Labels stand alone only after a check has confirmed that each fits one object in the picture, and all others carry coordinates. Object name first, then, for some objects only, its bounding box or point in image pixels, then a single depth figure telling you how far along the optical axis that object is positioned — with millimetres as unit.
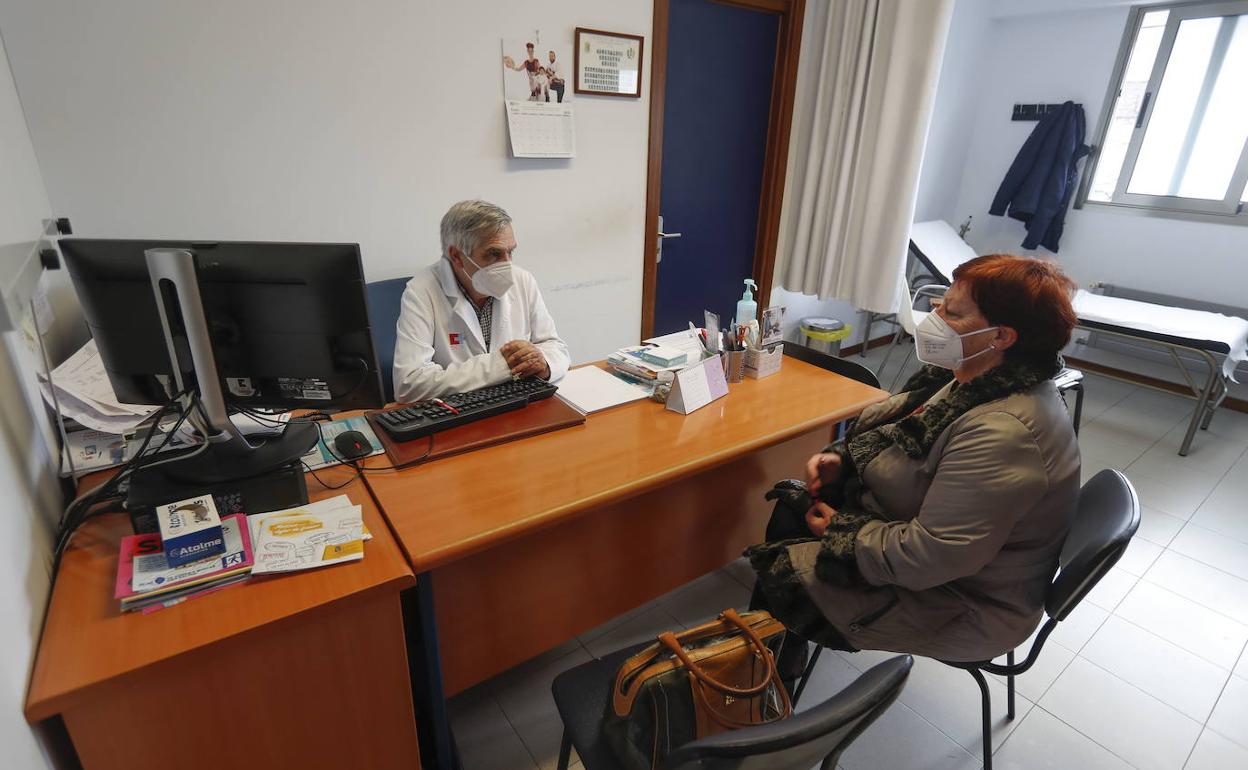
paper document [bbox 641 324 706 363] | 2035
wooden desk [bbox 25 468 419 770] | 865
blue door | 3018
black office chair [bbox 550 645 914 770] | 723
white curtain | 2955
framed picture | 2615
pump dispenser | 2045
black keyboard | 1452
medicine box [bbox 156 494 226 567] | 998
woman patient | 1180
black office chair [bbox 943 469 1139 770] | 1148
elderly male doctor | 1748
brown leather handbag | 1014
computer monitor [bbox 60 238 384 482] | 1096
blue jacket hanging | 3977
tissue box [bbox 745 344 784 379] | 1980
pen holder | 1934
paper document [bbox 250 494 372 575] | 1038
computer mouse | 1381
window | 3557
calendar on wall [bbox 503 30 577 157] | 2479
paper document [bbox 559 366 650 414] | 1718
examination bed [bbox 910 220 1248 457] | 3041
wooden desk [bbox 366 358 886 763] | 1229
